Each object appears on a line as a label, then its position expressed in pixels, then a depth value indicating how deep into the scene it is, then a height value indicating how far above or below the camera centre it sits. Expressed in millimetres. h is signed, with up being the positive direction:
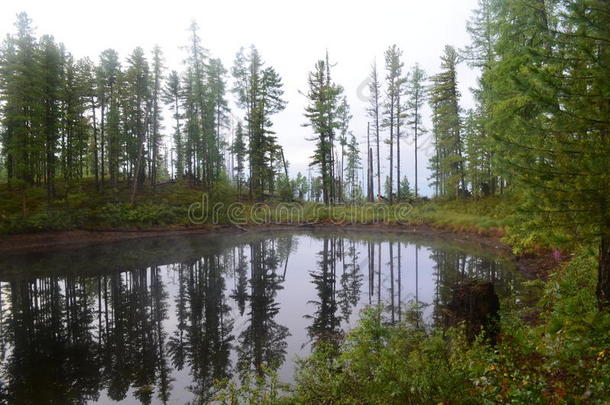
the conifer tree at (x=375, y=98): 39594 +13785
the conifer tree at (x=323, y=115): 36125 +10521
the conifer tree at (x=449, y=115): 30469 +8891
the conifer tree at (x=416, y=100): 36875 +12405
